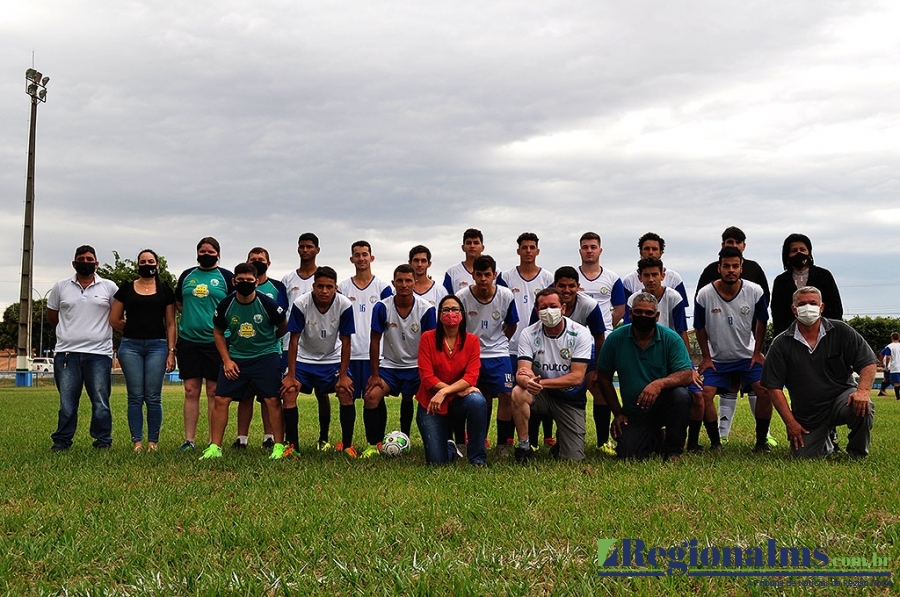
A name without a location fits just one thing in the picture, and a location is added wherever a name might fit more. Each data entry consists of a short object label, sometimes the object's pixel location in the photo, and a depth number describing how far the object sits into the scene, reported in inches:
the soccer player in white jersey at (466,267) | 387.9
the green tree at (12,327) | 2898.6
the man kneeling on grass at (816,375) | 300.2
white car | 2085.4
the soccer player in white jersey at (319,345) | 347.3
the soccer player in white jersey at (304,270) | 396.2
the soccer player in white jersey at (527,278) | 379.9
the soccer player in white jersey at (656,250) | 373.4
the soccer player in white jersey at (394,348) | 346.3
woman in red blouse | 303.3
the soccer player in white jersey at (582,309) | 339.9
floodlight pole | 1395.2
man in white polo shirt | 370.9
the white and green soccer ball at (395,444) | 332.5
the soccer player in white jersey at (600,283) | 379.2
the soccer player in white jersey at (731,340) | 349.7
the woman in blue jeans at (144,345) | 366.6
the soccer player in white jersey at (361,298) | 379.2
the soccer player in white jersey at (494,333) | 346.0
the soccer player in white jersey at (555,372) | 315.6
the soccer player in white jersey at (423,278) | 381.7
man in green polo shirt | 308.7
